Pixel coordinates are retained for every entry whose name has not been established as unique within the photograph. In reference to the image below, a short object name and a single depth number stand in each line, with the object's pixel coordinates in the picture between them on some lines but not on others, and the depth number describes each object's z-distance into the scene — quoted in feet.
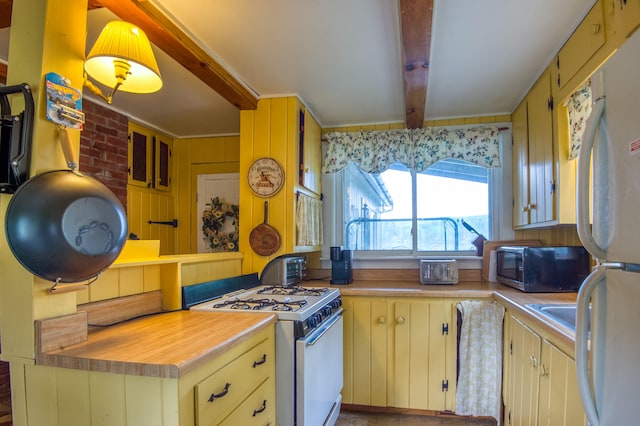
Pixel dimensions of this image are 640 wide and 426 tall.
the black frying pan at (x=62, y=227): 3.43
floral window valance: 9.93
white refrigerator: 2.57
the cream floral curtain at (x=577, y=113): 5.91
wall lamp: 4.54
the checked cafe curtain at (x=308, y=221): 8.93
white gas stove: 5.64
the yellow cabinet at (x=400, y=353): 8.20
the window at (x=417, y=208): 10.37
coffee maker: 9.50
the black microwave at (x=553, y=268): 7.32
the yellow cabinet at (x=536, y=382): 4.38
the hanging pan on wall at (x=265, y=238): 8.63
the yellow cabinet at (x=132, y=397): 3.46
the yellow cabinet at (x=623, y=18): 4.26
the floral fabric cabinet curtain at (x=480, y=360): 7.91
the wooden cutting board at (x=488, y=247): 9.66
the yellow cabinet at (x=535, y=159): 7.15
